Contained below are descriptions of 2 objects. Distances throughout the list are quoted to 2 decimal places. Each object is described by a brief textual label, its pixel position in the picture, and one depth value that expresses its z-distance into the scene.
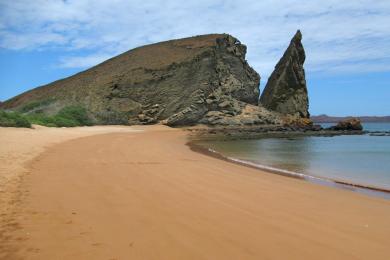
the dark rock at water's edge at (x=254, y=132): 35.41
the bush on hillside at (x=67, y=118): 31.72
